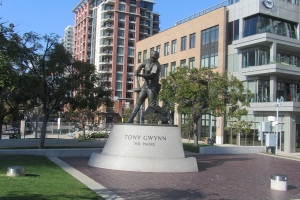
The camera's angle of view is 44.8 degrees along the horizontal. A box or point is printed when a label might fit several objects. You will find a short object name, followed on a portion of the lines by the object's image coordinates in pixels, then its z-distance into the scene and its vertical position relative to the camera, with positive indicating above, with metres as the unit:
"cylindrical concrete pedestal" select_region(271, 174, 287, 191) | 10.26 -1.75
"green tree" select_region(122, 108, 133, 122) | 47.34 +0.77
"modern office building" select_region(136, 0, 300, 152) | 34.31 +7.05
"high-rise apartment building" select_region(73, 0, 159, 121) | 87.56 +19.27
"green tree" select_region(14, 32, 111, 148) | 19.78 +2.07
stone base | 12.72 -1.22
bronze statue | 14.28 +1.32
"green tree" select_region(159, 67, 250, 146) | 24.98 +1.91
